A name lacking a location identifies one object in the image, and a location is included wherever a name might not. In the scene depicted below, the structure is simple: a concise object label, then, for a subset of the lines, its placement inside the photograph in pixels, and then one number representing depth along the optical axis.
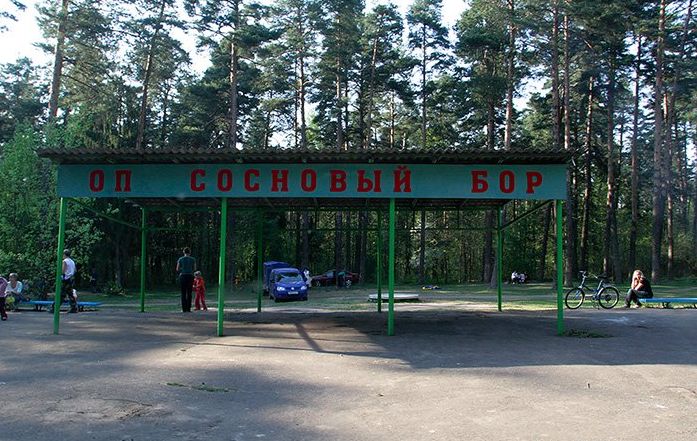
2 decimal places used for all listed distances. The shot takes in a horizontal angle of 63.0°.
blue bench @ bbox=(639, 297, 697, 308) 18.84
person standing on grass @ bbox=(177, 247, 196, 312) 17.09
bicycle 19.31
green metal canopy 12.55
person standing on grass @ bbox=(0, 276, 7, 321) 15.34
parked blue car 28.25
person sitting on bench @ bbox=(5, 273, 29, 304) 18.81
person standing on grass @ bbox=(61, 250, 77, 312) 16.31
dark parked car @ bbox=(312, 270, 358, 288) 44.88
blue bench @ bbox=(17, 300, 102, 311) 19.11
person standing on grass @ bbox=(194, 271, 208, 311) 19.41
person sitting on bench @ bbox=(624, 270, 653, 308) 19.53
